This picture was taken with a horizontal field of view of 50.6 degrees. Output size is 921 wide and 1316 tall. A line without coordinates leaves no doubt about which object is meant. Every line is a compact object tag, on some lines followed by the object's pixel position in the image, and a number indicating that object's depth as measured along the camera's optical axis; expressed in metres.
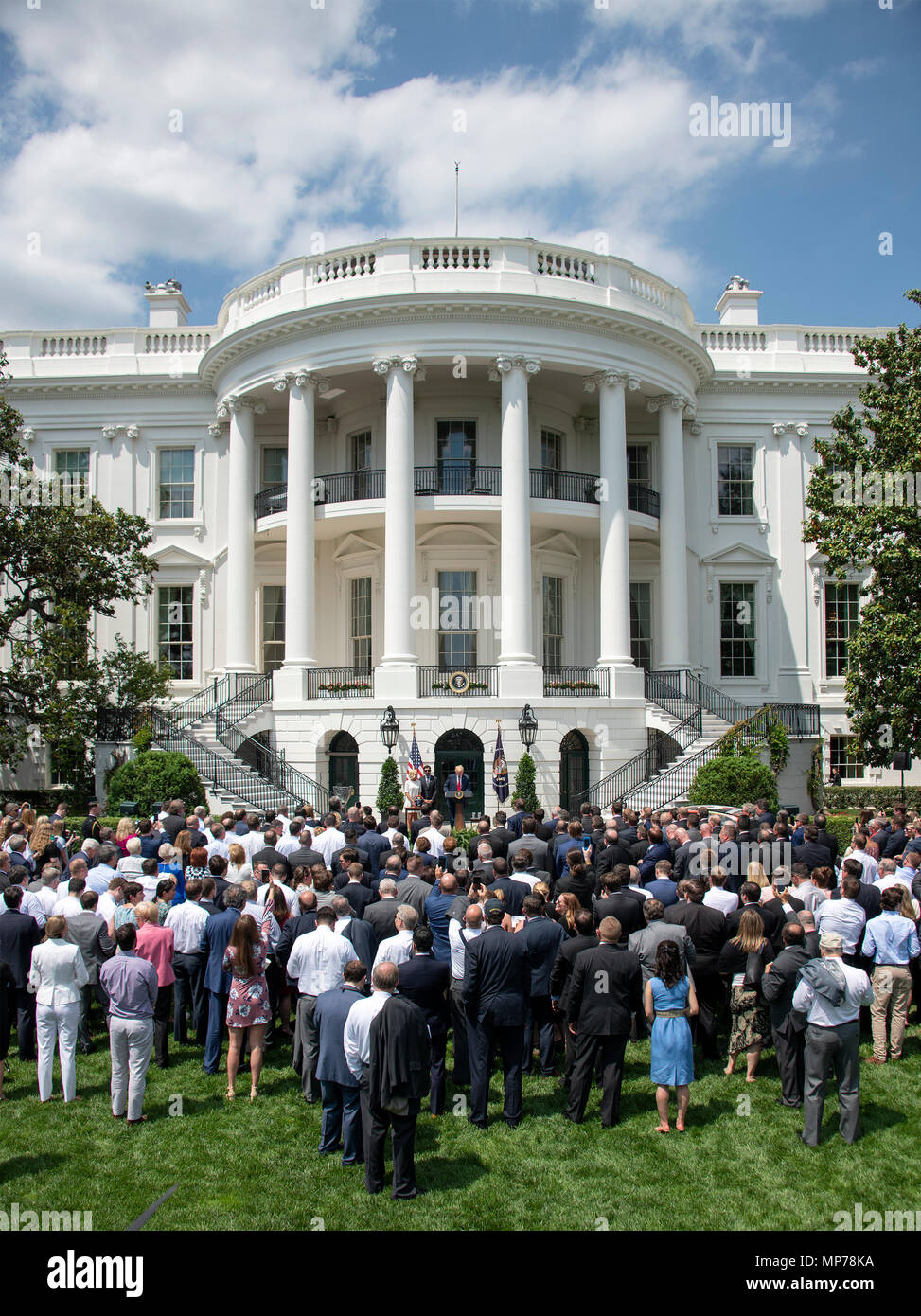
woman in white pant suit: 8.05
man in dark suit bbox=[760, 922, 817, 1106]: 7.98
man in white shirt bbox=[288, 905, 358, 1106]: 7.74
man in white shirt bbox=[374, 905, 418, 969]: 7.64
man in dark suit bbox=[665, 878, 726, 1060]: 8.82
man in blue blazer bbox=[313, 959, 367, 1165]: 6.75
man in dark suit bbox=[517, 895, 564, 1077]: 8.48
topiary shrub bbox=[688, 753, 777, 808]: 20.05
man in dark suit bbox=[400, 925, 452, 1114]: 7.44
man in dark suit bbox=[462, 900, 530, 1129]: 7.65
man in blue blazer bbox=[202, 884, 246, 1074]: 8.62
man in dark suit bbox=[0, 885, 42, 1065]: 8.80
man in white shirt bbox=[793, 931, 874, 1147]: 7.18
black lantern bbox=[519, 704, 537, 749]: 23.00
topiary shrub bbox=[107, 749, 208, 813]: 19.77
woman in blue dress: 7.36
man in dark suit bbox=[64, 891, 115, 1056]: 8.72
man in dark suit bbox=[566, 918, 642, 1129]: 7.50
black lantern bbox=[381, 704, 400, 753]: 22.88
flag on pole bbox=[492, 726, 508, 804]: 22.39
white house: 24.14
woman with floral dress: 7.93
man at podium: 21.72
